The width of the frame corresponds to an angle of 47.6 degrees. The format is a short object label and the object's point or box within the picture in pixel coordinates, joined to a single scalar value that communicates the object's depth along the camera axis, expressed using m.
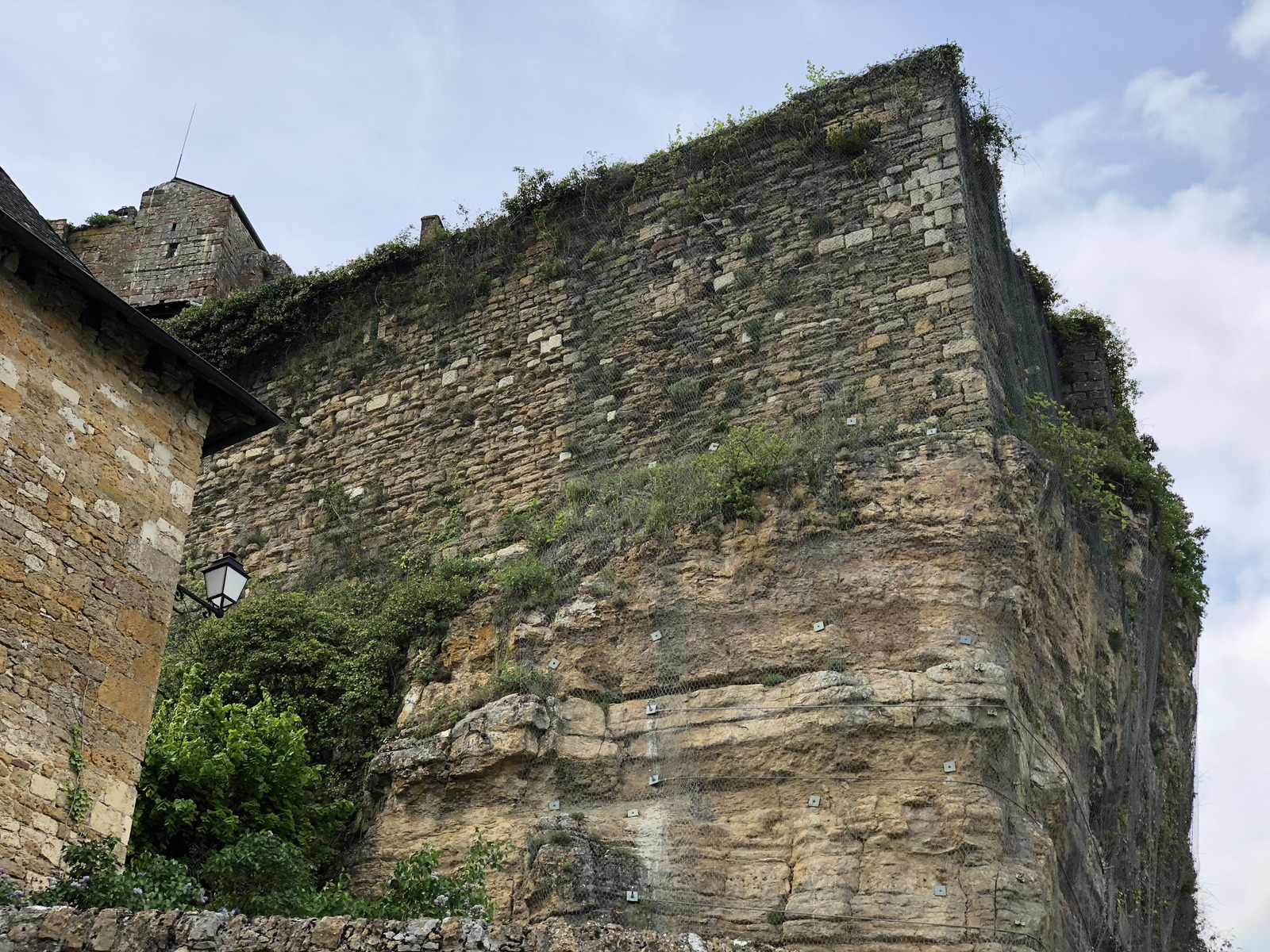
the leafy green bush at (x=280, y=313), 14.02
